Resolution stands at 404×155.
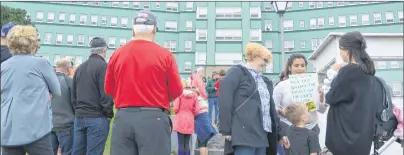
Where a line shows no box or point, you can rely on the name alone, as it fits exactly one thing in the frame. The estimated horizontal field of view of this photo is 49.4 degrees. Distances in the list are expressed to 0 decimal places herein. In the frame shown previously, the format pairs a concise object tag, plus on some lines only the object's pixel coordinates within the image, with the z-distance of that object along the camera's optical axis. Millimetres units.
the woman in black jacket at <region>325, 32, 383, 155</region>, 4109
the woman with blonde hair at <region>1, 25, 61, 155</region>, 4133
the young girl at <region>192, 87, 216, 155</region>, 8766
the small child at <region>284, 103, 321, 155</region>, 5781
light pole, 15172
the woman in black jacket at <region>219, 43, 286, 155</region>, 5102
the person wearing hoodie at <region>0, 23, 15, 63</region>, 4480
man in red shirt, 4115
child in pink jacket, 8438
